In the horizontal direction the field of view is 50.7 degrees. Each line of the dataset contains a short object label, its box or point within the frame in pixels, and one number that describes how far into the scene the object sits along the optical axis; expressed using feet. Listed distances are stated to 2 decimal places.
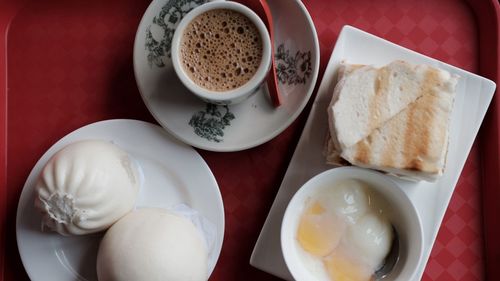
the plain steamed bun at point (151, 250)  3.32
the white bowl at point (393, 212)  3.37
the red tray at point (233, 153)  3.97
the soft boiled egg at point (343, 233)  3.55
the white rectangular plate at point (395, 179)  3.75
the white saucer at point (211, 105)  3.80
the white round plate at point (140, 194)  3.81
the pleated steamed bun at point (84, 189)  3.40
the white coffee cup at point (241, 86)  3.53
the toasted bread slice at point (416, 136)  3.50
